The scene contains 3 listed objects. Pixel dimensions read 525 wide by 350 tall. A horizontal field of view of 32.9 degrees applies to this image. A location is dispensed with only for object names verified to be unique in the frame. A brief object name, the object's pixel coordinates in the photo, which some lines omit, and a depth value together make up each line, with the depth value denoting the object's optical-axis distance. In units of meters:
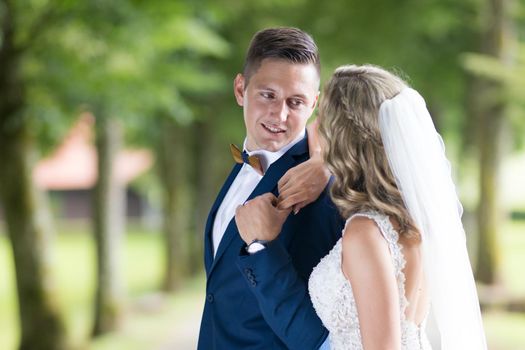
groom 2.91
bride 2.71
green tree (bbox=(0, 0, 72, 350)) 10.02
